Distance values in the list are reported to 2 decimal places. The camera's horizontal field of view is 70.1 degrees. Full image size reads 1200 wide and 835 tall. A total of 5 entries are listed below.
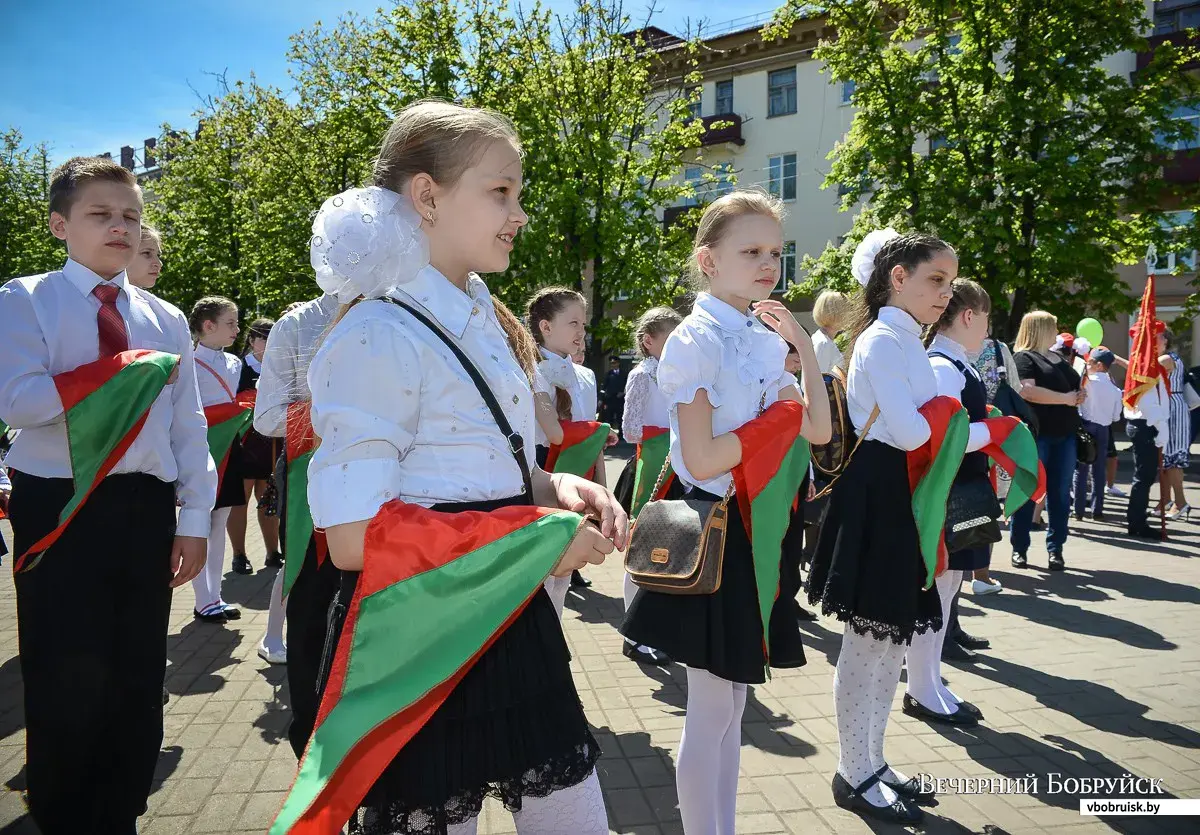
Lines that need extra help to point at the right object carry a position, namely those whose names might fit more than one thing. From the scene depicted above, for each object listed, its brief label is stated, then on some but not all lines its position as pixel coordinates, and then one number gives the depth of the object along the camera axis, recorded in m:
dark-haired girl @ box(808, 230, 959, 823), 3.35
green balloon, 10.60
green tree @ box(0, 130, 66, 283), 32.06
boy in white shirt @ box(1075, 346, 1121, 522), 9.97
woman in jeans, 8.02
